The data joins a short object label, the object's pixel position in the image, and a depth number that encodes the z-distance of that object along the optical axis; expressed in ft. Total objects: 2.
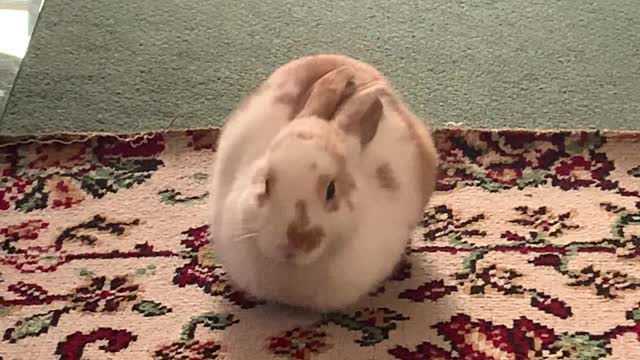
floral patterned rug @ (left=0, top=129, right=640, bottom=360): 4.18
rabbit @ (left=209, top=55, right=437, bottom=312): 3.77
